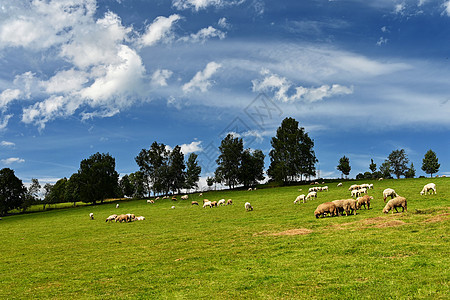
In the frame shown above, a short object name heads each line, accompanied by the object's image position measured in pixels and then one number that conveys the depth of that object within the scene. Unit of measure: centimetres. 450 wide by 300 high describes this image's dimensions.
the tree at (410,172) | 14725
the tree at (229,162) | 11419
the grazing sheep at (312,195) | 4574
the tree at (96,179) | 10600
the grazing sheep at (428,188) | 3701
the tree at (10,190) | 10662
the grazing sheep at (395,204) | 2394
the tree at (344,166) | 11544
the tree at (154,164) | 11476
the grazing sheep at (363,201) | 2854
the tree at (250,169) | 11531
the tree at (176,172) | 11625
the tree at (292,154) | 9875
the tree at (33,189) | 14165
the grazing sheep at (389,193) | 3189
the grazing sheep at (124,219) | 4139
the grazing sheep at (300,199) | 4259
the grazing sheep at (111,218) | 4421
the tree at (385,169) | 15215
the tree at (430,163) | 12538
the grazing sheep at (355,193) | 4041
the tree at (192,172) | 11996
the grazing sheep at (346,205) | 2602
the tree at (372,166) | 13254
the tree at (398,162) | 15135
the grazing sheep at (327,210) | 2622
